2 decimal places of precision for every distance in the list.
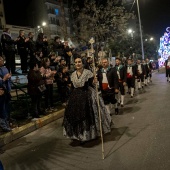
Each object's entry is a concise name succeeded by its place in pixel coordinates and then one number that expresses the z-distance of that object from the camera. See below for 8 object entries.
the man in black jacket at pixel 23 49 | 8.58
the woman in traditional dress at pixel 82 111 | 4.52
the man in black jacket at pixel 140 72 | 12.32
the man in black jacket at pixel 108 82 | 6.49
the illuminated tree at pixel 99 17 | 17.60
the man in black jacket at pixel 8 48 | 8.03
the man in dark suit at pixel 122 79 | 8.20
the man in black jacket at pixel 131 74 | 10.19
